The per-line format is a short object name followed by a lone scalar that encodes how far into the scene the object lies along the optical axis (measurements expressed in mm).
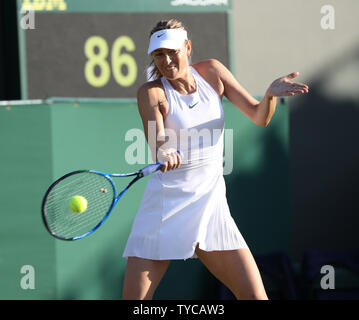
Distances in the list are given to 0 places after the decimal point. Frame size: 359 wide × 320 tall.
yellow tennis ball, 7746
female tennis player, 7453
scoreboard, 12023
